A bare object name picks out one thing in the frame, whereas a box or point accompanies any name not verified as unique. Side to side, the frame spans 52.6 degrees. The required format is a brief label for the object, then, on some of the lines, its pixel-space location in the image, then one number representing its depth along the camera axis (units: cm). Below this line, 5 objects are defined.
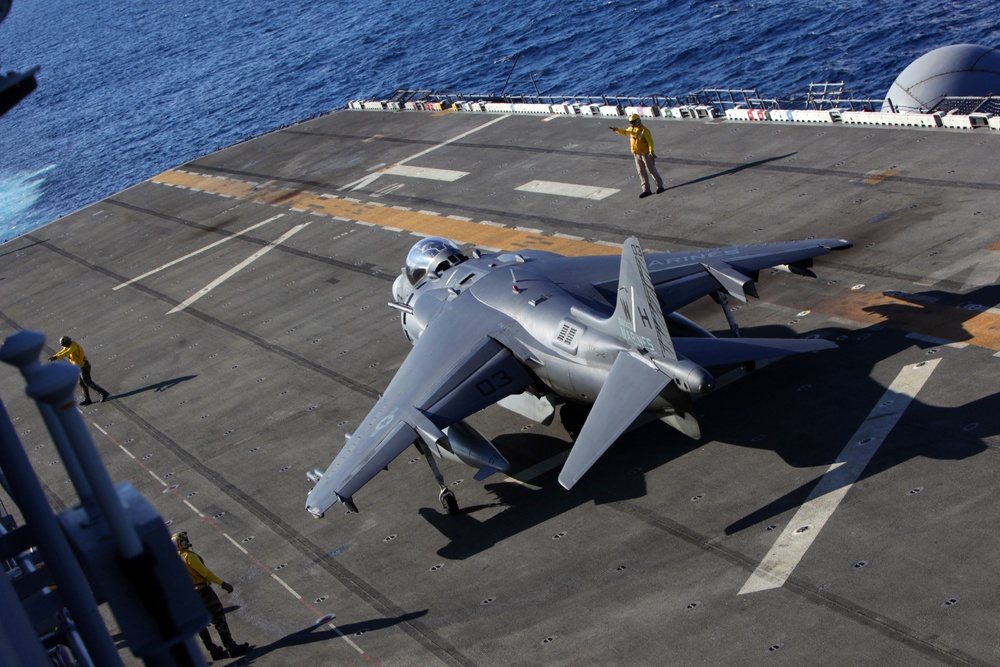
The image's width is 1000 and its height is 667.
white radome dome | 4353
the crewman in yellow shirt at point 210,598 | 1900
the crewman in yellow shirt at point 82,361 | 3312
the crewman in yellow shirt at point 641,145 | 3784
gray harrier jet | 1973
